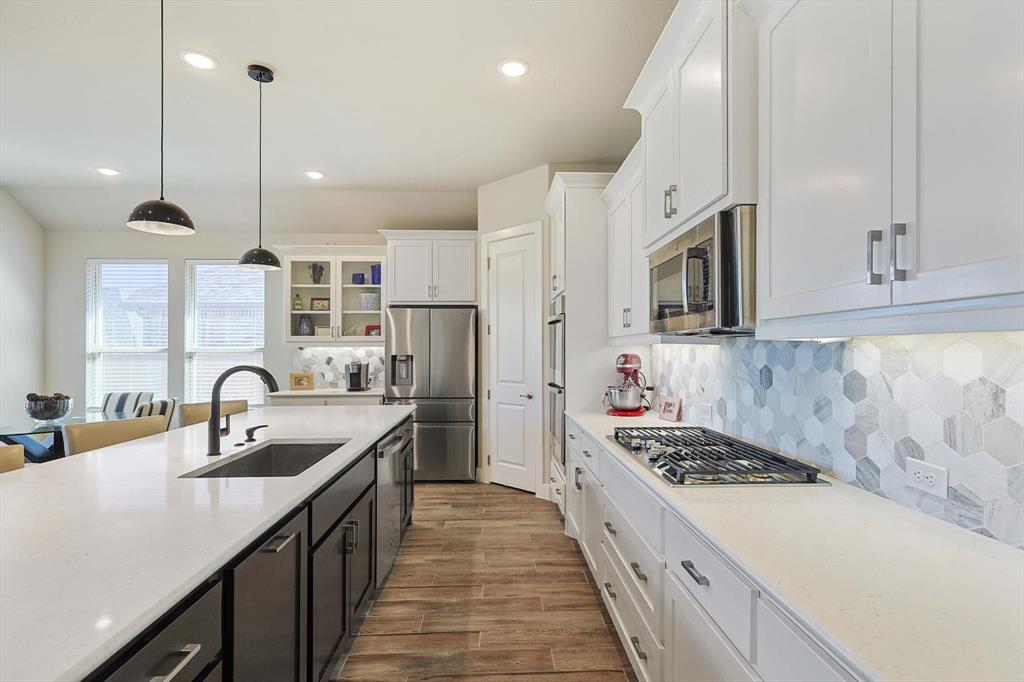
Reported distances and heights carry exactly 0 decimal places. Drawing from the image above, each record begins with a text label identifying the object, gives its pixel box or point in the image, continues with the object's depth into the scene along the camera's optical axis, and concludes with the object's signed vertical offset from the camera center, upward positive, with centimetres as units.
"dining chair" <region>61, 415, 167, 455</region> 240 -47
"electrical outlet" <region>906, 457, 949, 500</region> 114 -32
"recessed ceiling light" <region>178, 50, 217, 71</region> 277 +166
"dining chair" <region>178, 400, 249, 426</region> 360 -51
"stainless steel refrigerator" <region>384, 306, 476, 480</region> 484 -40
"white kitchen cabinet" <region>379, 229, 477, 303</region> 508 +78
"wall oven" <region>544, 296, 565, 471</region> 342 -26
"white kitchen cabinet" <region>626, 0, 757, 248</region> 140 +77
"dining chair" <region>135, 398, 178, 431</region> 434 -59
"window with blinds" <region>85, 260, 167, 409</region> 568 +22
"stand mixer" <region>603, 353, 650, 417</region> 303 -32
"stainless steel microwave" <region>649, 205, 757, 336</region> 140 +22
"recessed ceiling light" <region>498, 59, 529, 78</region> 285 +166
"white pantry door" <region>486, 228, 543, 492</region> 435 -17
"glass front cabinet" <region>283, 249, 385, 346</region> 545 +52
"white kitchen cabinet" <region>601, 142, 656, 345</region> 265 +52
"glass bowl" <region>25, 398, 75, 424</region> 372 -53
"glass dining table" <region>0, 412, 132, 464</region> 340 -71
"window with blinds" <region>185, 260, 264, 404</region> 572 +26
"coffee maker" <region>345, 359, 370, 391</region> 520 -36
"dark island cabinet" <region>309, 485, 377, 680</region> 163 -93
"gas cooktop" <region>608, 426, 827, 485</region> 149 -41
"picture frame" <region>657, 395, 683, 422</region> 275 -37
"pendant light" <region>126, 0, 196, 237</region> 222 +59
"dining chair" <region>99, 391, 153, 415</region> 506 -62
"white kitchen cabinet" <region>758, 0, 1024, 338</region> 72 +34
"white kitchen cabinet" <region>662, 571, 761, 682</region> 107 -75
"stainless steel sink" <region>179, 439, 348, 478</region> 221 -53
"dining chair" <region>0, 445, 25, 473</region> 177 -43
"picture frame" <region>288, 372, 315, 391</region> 529 -42
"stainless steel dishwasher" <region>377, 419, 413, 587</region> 252 -87
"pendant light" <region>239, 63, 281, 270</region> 334 +58
